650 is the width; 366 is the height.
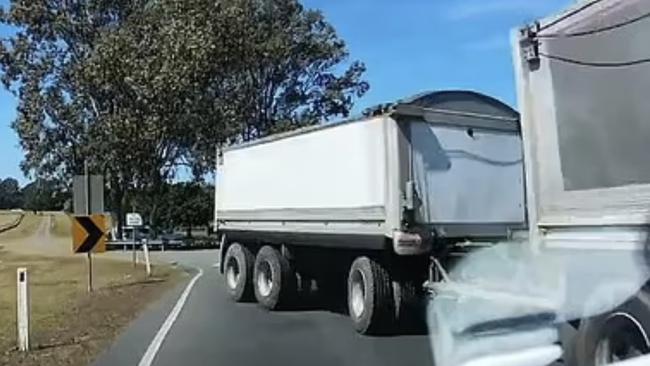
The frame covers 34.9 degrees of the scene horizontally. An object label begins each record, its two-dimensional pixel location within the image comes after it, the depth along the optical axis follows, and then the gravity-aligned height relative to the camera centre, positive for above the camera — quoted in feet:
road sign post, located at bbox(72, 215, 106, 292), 74.33 +1.00
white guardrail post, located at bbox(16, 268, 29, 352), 44.09 -2.64
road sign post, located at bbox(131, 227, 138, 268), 126.70 -1.88
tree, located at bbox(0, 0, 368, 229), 167.22 +28.53
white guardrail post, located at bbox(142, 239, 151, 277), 107.20 -2.17
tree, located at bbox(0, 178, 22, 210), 586.86 +32.36
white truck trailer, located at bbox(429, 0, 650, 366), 22.44 +0.76
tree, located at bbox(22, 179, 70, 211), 194.39 +11.79
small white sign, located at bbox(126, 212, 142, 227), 132.32 +3.35
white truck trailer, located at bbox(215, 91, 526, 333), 46.68 +2.12
